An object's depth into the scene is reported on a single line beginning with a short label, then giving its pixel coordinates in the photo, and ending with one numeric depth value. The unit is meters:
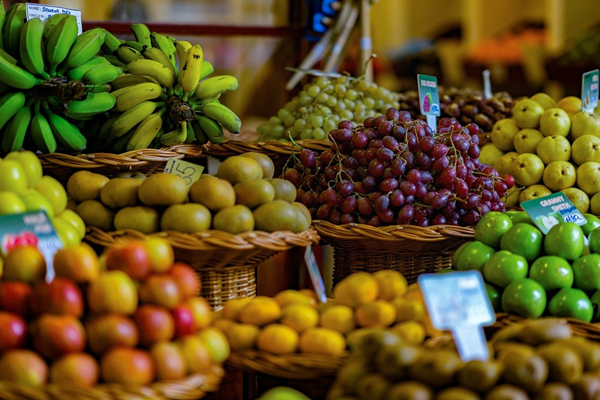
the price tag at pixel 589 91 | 2.39
